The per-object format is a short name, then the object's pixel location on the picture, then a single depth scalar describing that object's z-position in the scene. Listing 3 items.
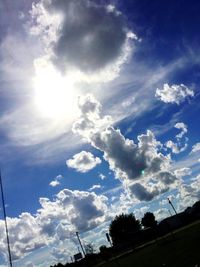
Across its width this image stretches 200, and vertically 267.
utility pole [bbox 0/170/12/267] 12.43
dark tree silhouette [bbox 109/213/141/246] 79.44
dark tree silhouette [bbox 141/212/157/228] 90.93
